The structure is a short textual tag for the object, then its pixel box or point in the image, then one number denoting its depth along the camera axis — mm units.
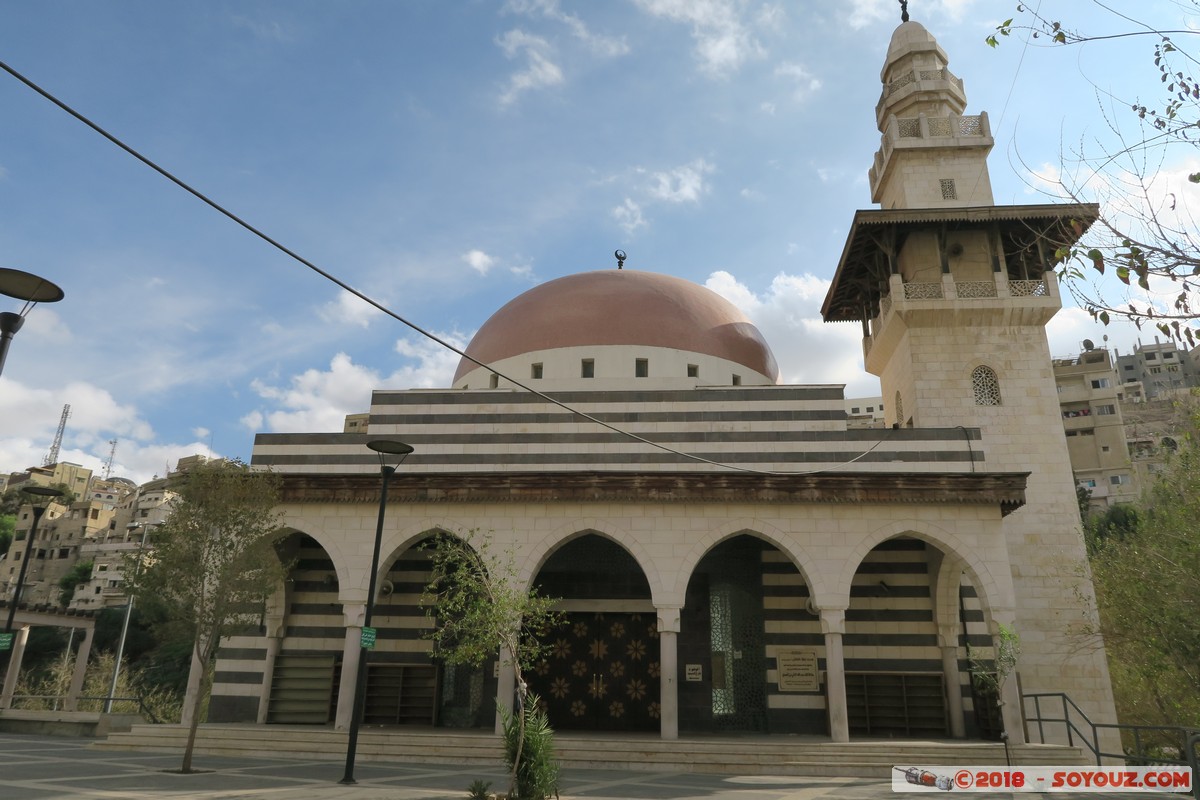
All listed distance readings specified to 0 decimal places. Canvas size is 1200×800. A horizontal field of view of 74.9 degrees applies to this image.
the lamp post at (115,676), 14500
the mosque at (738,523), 17641
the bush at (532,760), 10008
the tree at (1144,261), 6164
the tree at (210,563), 14320
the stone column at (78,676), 25281
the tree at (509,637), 10047
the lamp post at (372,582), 12617
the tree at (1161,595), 15695
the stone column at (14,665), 24630
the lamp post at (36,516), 17969
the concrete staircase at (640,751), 15117
